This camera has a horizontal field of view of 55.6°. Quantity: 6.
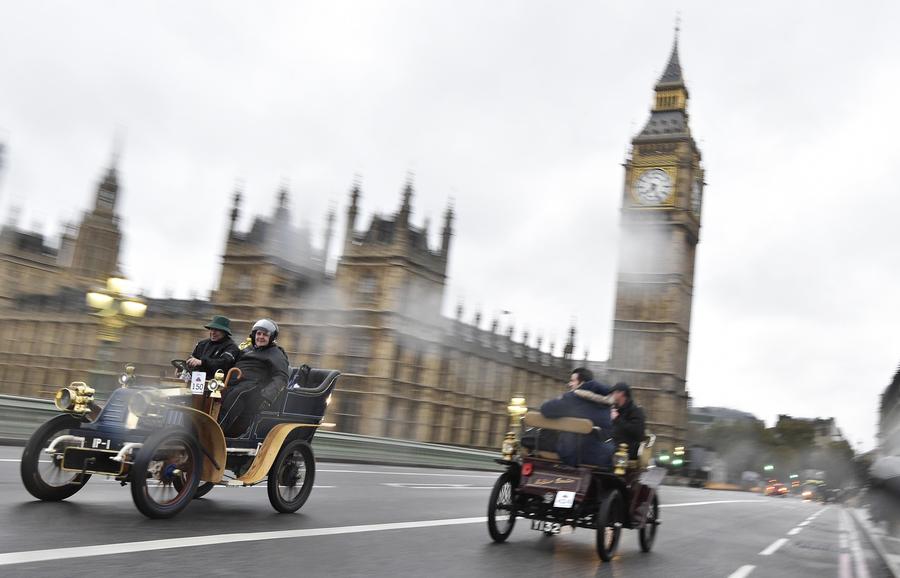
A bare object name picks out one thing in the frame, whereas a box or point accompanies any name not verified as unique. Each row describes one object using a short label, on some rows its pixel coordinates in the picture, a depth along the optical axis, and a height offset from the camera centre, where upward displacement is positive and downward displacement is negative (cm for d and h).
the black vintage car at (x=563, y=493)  736 -38
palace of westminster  4694 +668
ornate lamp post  1712 +167
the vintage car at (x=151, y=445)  623 -37
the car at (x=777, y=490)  5778 -89
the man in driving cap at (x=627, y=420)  831 +36
